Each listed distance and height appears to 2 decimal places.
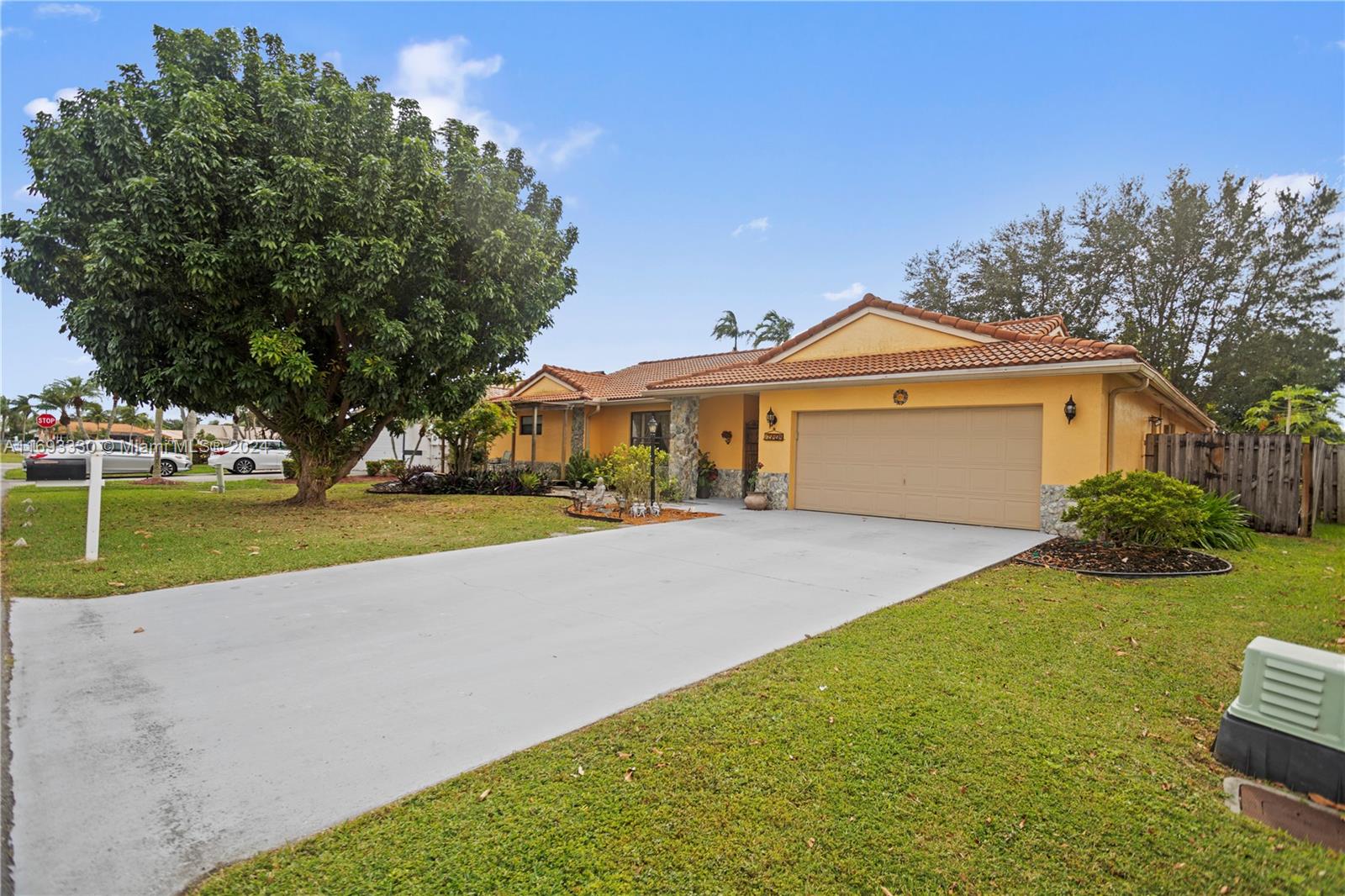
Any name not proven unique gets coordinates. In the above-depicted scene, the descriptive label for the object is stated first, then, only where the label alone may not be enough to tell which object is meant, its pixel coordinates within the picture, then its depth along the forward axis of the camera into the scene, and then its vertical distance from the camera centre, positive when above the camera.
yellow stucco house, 10.27 +0.73
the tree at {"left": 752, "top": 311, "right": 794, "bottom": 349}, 36.62 +6.98
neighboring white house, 27.54 -0.63
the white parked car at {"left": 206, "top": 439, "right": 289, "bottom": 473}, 26.27 -1.11
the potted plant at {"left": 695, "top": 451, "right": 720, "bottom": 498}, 16.81 -0.81
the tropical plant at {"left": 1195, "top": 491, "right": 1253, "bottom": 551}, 9.13 -1.03
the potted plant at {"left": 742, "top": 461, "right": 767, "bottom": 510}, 13.89 -1.23
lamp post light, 18.38 +0.45
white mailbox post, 7.35 -0.94
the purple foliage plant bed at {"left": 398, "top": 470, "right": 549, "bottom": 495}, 17.77 -1.39
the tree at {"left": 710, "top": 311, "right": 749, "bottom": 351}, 37.25 +7.07
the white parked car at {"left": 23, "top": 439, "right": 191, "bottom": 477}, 23.72 -1.26
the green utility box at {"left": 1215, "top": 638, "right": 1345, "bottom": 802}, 2.88 -1.26
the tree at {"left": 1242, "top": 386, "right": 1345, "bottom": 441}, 18.91 +1.70
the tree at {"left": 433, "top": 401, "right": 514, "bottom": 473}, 18.53 +0.24
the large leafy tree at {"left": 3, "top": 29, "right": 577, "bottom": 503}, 9.88 +3.33
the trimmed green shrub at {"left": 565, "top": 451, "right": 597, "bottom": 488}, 17.94 -0.88
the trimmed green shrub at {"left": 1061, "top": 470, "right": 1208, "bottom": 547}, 7.92 -0.67
